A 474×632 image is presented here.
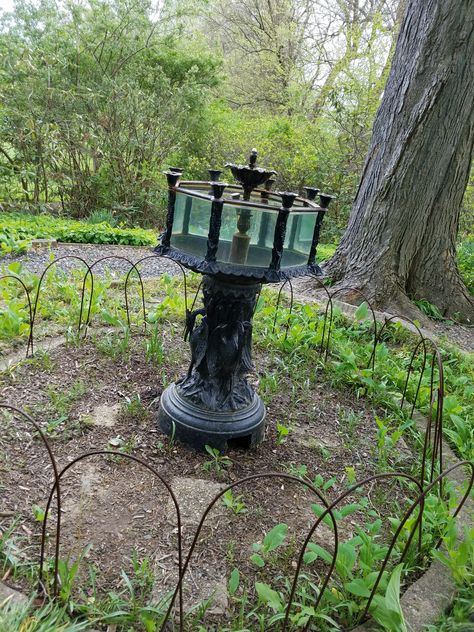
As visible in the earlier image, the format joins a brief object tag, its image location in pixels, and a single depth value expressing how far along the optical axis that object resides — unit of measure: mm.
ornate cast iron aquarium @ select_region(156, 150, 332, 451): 2066
